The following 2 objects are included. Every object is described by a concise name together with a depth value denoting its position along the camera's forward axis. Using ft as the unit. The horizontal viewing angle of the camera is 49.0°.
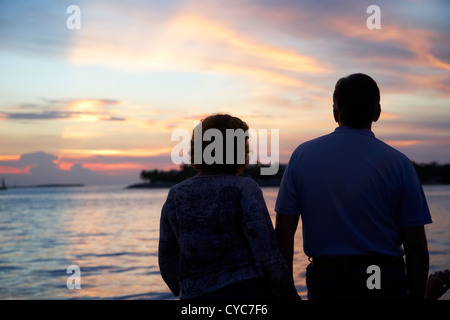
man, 7.57
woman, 7.32
